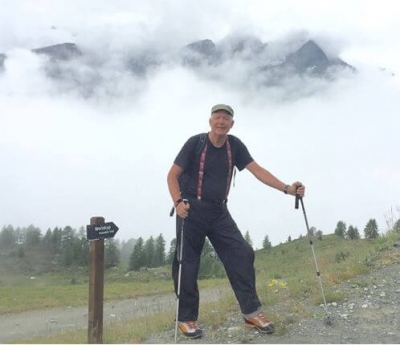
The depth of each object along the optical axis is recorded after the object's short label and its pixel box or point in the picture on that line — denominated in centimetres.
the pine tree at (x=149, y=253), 9582
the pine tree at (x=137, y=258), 9209
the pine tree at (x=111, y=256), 10395
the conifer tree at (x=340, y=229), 6348
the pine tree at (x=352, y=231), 5809
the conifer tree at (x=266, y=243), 8431
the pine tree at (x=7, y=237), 16862
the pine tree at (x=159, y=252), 9703
